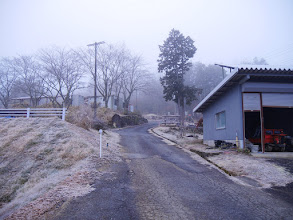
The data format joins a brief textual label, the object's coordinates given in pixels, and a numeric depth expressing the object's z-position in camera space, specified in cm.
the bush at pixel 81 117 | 1748
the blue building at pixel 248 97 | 991
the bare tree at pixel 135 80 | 4053
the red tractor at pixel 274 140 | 1117
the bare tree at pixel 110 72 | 3741
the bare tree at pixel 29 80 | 3190
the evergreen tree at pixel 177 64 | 2530
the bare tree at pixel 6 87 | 3507
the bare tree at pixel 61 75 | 3053
